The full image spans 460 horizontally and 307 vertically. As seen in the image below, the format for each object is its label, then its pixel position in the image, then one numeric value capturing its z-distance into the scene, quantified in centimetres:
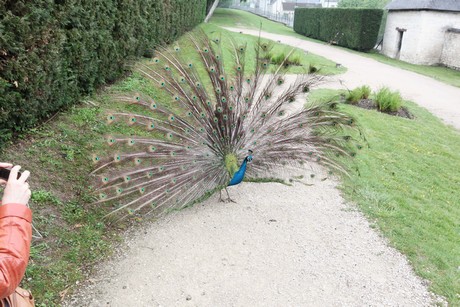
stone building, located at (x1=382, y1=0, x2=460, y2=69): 2556
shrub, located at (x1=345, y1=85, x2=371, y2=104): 1204
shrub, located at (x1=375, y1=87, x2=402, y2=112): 1156
